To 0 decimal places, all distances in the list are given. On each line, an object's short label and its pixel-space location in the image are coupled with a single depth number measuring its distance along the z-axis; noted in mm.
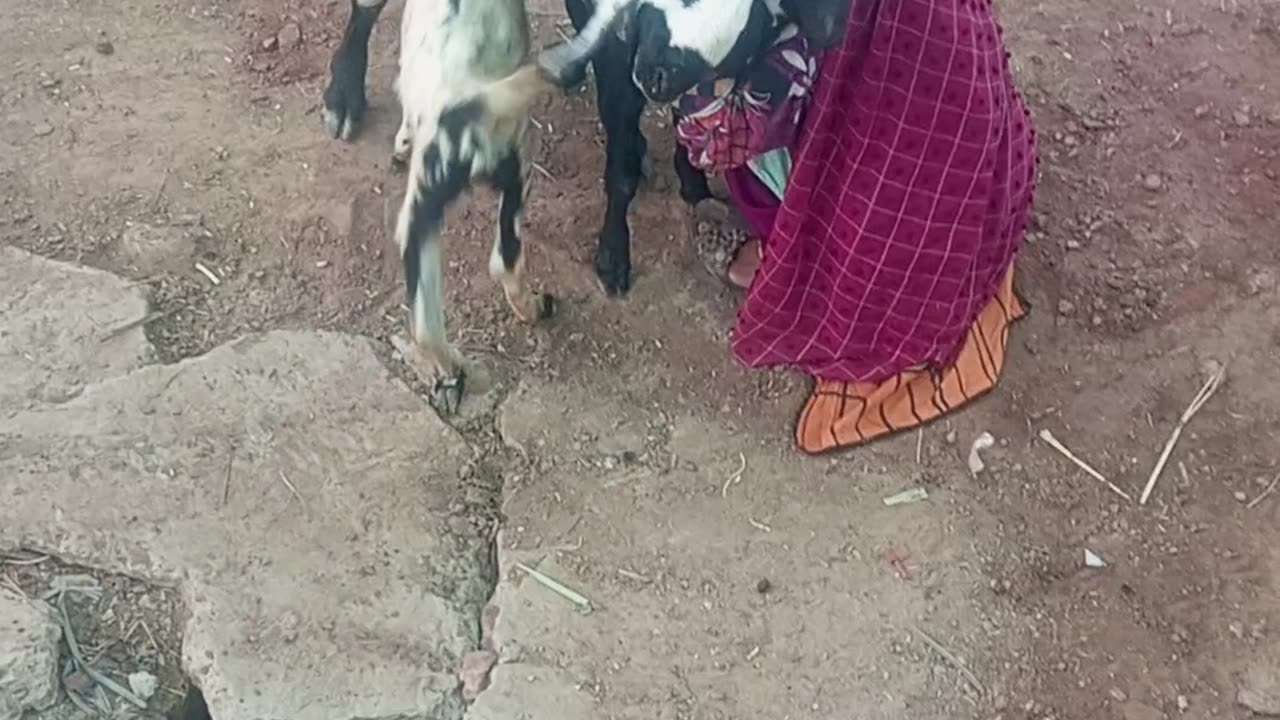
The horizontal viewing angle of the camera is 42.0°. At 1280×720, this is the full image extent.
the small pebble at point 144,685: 2635
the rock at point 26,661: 2559
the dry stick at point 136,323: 3016
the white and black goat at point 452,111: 2426
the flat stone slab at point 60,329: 2930
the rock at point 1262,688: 2707
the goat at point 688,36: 2227
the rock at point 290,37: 3566
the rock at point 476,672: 2609
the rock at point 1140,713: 2691
